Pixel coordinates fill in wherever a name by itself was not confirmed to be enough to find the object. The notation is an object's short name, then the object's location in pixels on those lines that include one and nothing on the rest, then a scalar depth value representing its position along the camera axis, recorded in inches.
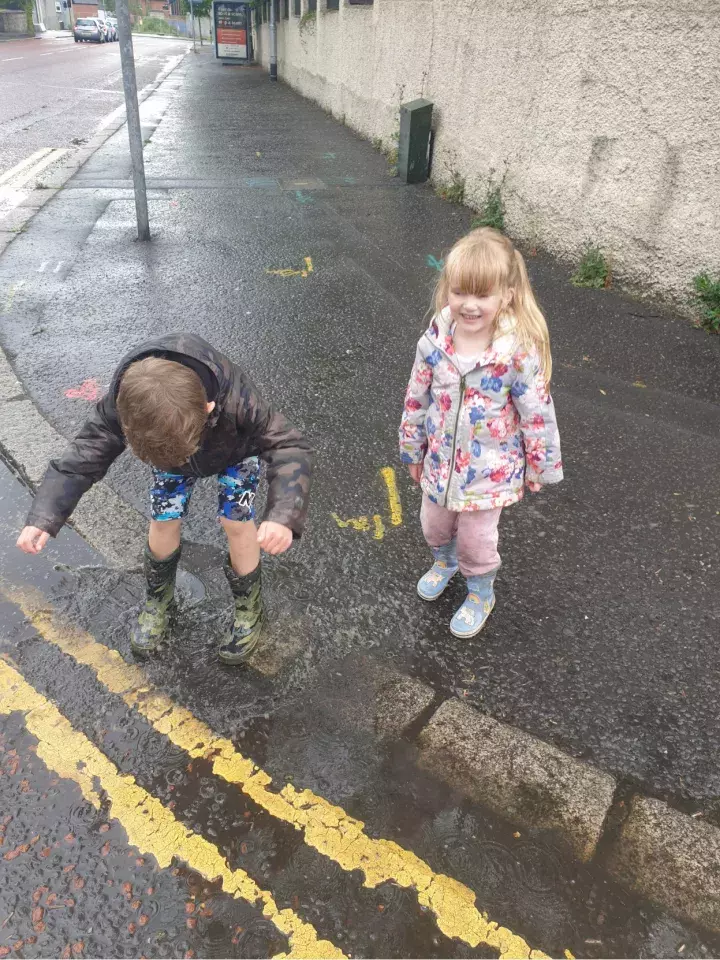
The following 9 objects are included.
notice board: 1039.6
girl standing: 79.5
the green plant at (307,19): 625.0
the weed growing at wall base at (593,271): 220.4
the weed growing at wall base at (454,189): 307.4
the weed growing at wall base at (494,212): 268.5
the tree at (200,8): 1431.0
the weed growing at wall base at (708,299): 189.3
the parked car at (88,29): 1681.8
